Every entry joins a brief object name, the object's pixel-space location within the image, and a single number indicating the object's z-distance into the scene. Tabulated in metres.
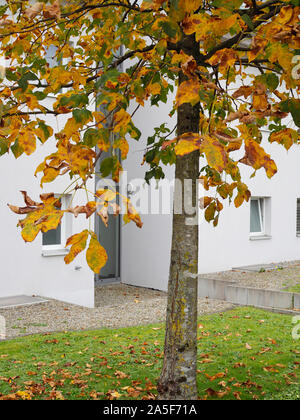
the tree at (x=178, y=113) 2.20
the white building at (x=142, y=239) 9.67
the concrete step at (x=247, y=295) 9.41
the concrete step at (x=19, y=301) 8.82
